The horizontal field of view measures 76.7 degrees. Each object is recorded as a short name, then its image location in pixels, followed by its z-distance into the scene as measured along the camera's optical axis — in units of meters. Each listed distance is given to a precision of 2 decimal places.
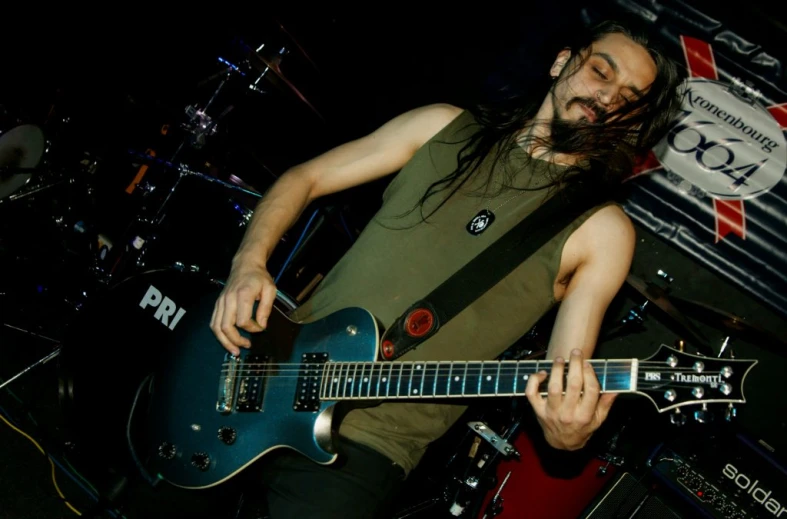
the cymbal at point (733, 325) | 2.90
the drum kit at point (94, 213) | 4.23
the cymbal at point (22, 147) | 4.34
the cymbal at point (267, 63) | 4.52
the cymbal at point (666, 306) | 3.04
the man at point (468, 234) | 1.89
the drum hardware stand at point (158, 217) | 4.29
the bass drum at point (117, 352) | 2.80
